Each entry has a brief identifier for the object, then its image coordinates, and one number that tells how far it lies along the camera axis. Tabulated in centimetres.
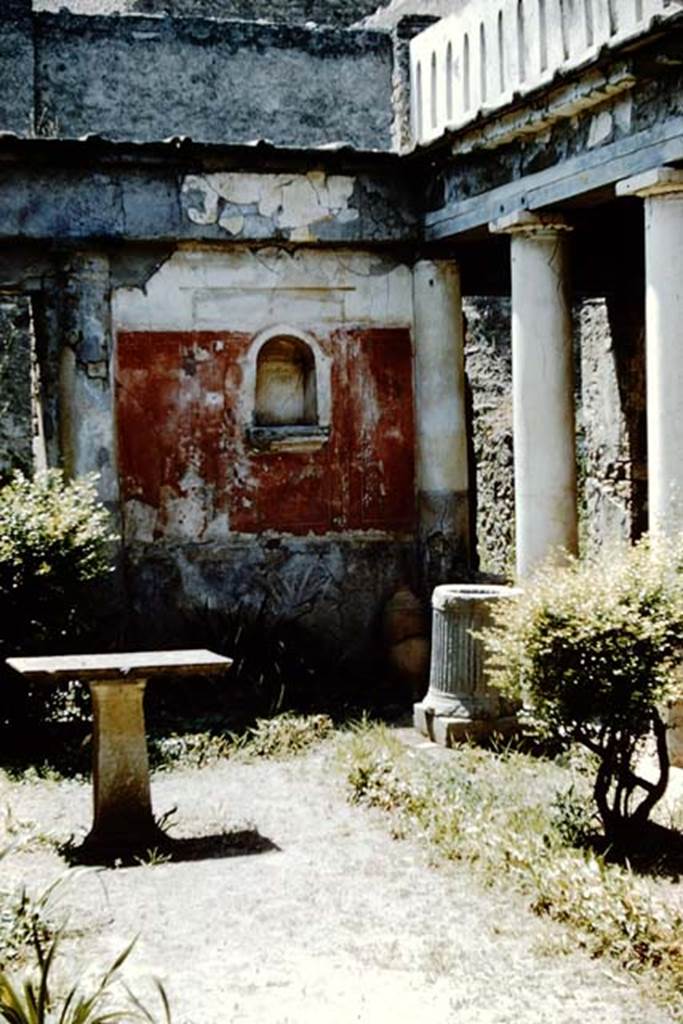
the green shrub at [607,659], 543
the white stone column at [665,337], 693
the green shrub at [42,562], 762
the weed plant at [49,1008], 332
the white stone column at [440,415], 947
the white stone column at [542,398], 822
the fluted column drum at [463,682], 767
